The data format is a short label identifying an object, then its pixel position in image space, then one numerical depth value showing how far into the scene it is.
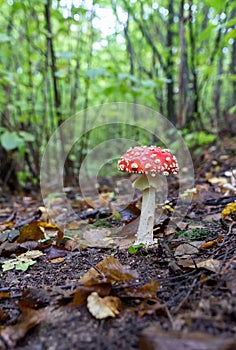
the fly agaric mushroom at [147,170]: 0.50
